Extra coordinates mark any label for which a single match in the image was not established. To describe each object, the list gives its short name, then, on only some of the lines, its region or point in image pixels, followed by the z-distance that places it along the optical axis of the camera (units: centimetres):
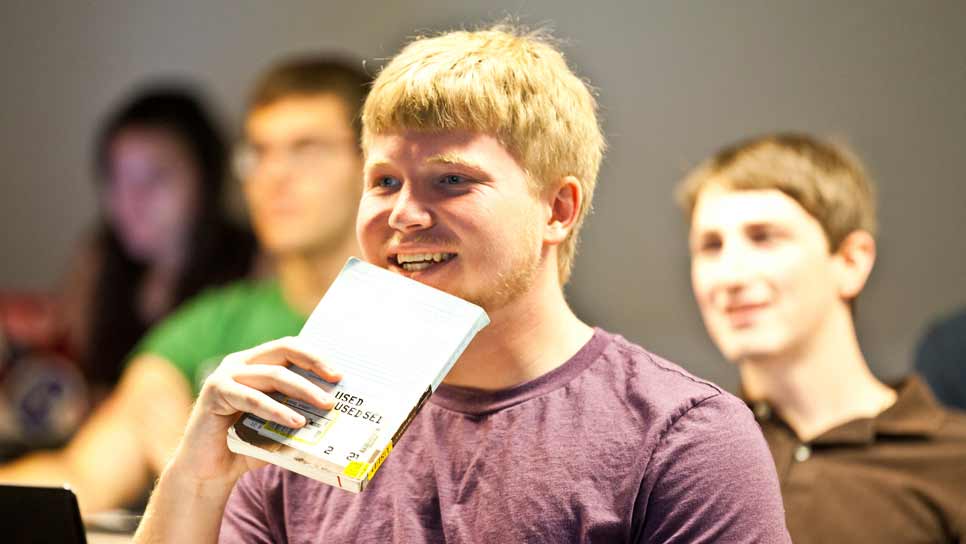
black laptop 282
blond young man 279
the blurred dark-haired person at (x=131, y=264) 471
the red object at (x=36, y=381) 472
